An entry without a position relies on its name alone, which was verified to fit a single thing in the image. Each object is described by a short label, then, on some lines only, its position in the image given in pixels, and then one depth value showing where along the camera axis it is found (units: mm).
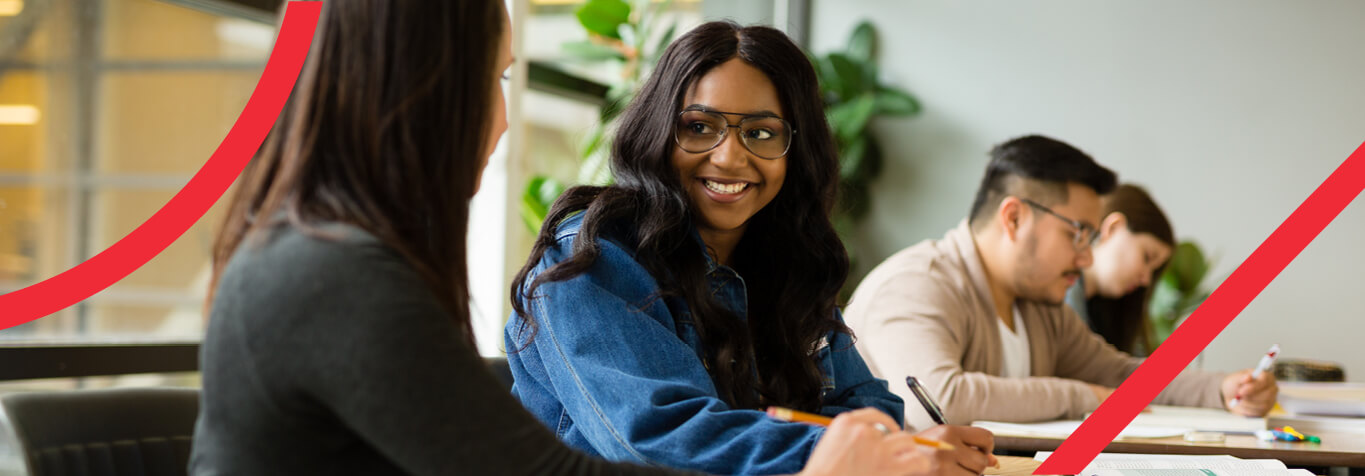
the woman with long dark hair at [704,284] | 1393
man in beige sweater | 2602
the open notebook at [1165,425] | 2307
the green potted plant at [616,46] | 4293
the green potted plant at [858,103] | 5258
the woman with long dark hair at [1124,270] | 3988
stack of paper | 2771
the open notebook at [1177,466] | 1717
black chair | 1384
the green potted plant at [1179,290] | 5023
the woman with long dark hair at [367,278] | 906
